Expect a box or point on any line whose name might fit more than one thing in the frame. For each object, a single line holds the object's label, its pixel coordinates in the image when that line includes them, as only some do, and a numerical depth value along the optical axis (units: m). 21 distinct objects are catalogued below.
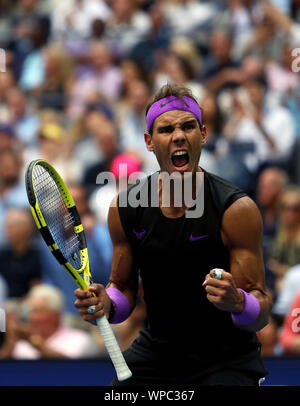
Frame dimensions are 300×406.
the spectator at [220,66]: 15.09
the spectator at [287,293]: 11.43
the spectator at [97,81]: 16.00
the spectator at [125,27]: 16.77
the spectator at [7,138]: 14.98
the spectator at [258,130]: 13.62
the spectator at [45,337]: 11.34
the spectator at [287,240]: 12.13
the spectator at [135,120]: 14.33
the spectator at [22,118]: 15.44
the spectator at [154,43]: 16.41
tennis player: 6.86
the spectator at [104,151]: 14.09
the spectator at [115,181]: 13.04
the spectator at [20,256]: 12.71
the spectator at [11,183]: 13.95
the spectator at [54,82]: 16.45
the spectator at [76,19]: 17.37
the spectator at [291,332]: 10.59
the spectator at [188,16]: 16.87
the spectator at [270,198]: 12.85
